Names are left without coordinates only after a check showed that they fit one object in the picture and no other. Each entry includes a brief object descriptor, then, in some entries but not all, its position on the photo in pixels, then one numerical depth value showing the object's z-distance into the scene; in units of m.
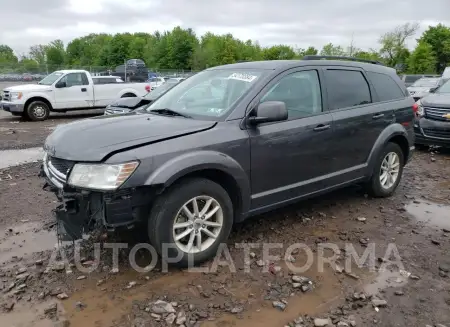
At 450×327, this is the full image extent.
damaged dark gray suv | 3.18
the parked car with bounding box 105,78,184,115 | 8.77
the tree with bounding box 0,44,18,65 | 95.08
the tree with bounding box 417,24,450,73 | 56.81
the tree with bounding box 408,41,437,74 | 50.74
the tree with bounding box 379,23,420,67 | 59.06
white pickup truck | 13.93
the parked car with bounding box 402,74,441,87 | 28.77
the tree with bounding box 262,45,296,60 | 68.53
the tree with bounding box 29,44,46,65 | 95.00
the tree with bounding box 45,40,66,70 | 89.25
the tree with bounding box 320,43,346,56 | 70.35
